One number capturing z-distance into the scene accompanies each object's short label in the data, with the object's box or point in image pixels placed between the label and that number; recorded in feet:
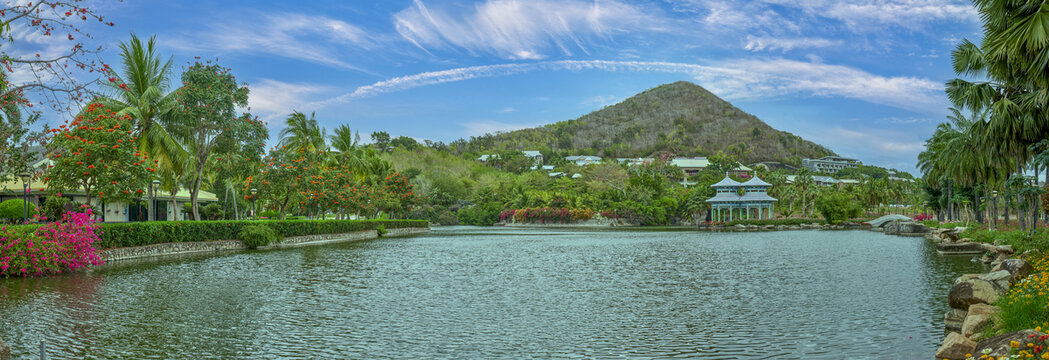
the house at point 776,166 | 624.59
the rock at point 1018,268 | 39.12
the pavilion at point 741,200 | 232.32
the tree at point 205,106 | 91.71
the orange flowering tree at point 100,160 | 65.05
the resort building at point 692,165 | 511.81
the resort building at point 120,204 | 110.11
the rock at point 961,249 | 82.45
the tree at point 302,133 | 151.33
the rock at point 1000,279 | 33.78
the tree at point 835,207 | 231.30
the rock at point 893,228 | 163.25
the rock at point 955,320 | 30.91
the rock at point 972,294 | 31.68
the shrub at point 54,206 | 86.74
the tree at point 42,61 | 22.27
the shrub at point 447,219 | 290.76
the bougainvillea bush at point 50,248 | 49.57
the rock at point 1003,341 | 19.49
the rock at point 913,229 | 161.27
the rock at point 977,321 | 25.90
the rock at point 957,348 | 23.31
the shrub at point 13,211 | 101.55
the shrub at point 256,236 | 94.07
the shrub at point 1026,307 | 23.71
